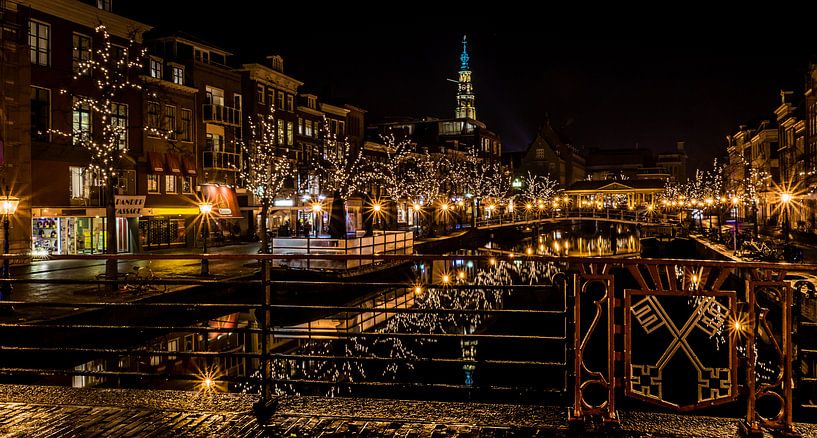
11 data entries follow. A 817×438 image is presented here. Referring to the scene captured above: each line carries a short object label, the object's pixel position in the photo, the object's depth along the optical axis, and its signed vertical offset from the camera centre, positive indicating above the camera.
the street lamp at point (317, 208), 43.78 +1.03
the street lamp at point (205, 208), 34.28 +0.89
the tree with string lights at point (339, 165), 54.28 +5.82
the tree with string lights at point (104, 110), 24.62 +6.08
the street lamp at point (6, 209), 19.34 +0.58
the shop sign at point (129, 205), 25.72 +0.81
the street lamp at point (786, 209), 36.32 +0.57
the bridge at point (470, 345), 5.47 -3.02
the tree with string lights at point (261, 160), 43.31 +4.99
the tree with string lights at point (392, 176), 64.31 +4.98
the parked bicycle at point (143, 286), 22.48 -2.29
